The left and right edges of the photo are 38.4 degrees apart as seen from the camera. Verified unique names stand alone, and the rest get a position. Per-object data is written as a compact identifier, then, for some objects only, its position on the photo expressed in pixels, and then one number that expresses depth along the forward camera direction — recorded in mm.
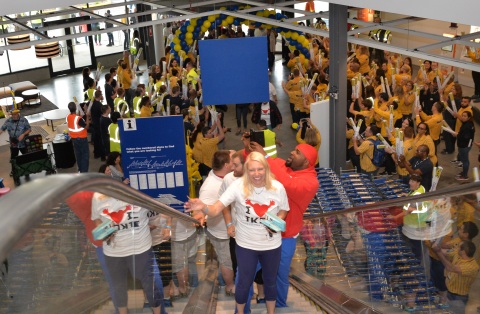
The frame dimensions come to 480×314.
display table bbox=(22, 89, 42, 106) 18200
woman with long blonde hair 5176
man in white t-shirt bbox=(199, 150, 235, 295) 6238
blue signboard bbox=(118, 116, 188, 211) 9492
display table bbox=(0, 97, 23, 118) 15961
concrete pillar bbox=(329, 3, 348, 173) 11422
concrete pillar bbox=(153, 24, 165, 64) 19281
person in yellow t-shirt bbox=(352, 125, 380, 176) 10781
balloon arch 16531
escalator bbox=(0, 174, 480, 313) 1815
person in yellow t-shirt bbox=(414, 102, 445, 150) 11695
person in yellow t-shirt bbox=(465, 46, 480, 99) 16048
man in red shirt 5770
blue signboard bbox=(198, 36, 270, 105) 10680
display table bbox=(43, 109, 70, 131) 15570
